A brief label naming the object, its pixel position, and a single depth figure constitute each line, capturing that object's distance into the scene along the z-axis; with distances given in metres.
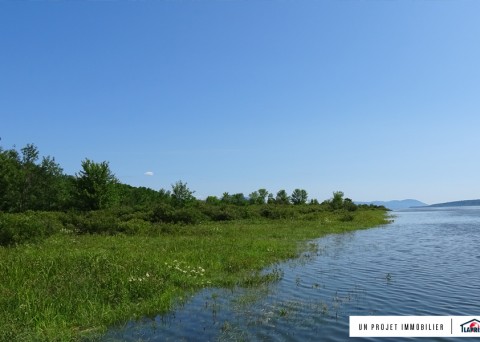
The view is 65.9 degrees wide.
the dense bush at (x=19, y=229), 25.41
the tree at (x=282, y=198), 134.02
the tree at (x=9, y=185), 61.91
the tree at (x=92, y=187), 56.84
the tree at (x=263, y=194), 139.95
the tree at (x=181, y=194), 72.31
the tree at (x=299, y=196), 146.25
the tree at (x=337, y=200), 105.24
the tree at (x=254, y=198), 137.96
